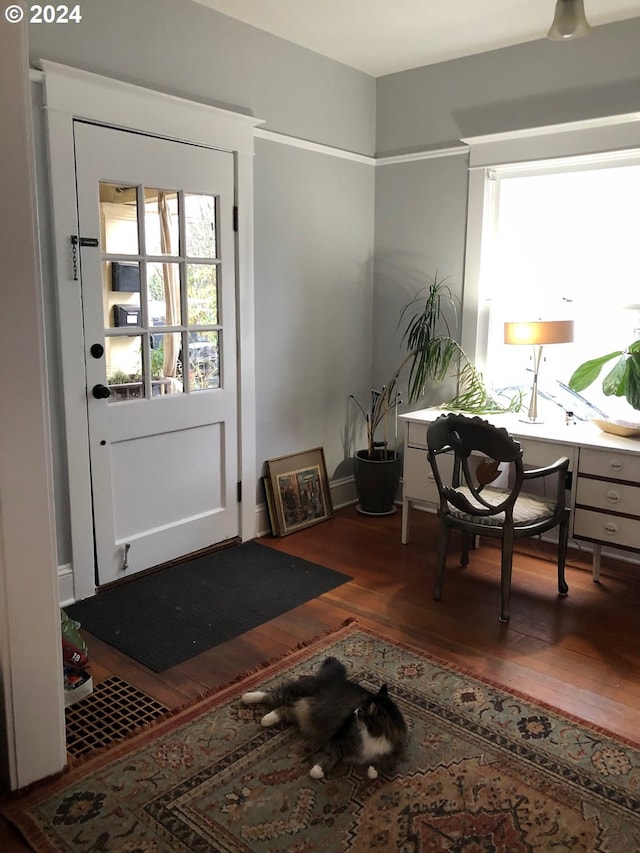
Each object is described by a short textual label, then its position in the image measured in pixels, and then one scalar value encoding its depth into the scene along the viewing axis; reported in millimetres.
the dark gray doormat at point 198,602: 2785
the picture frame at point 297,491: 3957
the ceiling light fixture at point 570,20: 2465
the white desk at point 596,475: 3057
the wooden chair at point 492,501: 2855
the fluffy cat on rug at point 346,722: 2018
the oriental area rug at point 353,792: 1794
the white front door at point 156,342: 3033
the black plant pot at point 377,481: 4203
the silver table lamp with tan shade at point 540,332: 3455
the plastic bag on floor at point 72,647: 2381
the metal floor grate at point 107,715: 2182
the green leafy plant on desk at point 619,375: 3311
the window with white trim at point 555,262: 3562
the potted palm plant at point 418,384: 3953
